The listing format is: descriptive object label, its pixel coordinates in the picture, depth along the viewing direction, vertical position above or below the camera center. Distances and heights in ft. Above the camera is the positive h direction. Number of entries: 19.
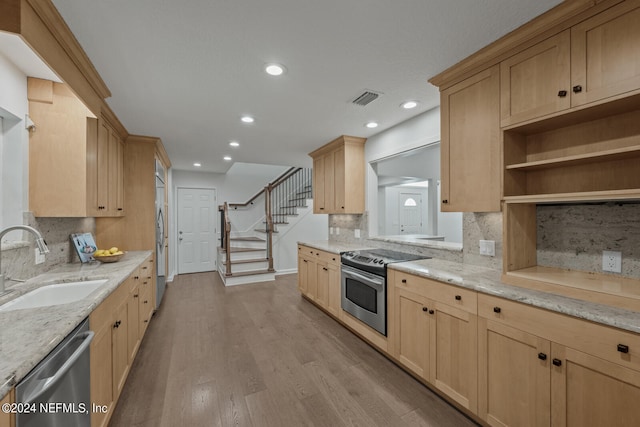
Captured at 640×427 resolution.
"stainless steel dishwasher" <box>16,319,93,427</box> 3.06 -2.29
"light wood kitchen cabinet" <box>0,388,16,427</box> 2.69 -2.07
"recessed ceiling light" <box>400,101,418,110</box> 8.79 +3.66
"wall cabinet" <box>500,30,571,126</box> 5.01 +2.68
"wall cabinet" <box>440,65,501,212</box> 6.21 +1.74
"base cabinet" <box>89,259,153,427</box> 4.99 -2.99
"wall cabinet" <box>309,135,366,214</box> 12.67 +1.88
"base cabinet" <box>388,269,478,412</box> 5.86 -3.03
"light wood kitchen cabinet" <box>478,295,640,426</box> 3.81 -2.58
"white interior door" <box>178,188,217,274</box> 21.11 -1.30
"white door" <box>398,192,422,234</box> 24.22 +0.00
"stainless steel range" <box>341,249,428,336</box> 8.50 -2.45
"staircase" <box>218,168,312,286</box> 17.95 -1.46
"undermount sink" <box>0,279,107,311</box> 5.58 -1.81
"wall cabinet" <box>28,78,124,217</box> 7.00 +1.68
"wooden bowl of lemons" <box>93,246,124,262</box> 8.64 -1.35
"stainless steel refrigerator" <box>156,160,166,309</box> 12.91 -1.17
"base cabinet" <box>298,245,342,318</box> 11.34 -3.07
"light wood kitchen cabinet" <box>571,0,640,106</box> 4.25 +2.67
